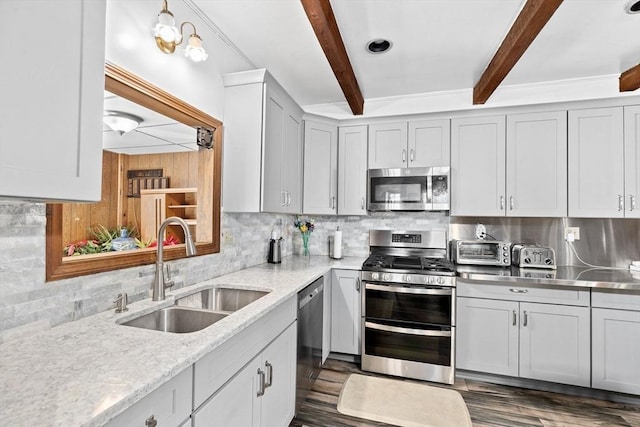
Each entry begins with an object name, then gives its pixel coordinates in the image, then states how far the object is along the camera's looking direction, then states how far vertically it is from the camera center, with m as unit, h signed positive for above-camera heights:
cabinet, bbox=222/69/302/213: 2.13 +0.53
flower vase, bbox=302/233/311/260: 3.43 -0.31
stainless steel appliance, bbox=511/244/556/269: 2.61 -0.33
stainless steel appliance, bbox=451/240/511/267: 2.72 -0.31
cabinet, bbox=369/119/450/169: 2.92 +0.71
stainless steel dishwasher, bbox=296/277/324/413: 2.03 -0.88
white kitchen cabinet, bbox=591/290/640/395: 2.21 -0.88
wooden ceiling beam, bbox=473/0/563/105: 1.62 +1.09
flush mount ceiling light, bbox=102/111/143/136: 1.53 +0.48
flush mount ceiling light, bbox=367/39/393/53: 2.17 +1.24
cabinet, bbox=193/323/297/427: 1.14 -0.79
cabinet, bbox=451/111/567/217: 2.65 +0.47
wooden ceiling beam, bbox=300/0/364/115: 1.66 +1.10
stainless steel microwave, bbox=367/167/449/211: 2.88 +0.27
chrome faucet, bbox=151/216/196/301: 1.52 -0.28
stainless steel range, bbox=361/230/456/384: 2.46 -0.84
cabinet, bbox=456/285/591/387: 2.30 -0.94
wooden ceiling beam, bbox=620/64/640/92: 2.39 +1.12
